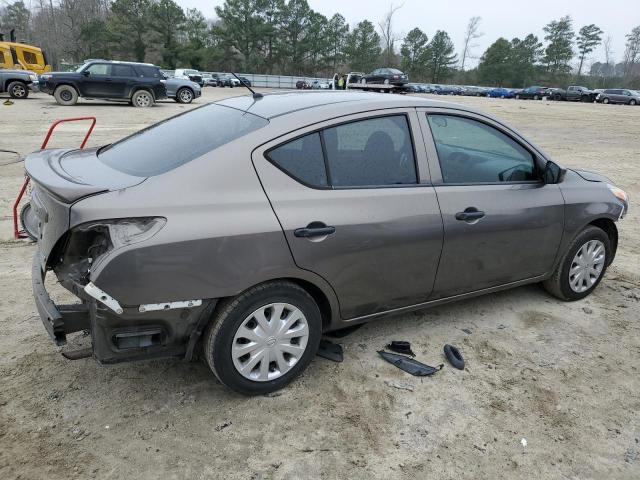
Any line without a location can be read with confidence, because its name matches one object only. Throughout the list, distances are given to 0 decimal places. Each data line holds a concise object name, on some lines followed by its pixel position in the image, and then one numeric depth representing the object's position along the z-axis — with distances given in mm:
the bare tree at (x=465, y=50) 93988
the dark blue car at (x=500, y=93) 58656
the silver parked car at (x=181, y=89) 22297
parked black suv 18875
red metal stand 5211
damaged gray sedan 2436
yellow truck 24547
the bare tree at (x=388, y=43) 89438
